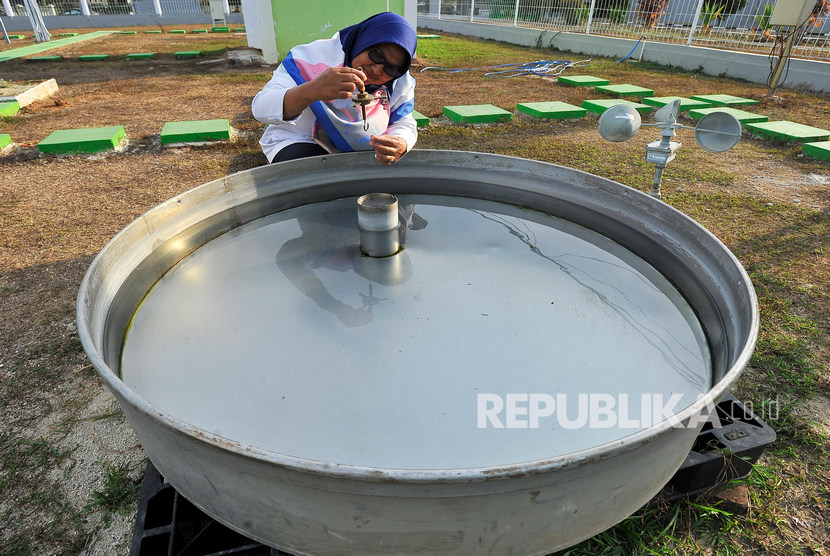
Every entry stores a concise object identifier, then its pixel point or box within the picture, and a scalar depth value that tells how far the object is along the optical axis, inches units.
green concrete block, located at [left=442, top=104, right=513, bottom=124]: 228.8
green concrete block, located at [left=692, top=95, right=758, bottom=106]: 264.5
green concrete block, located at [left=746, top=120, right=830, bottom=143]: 206.7
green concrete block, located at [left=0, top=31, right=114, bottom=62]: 454.3
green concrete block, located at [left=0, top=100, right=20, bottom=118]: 232.2
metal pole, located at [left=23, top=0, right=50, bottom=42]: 574.6
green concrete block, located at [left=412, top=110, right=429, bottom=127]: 216.2
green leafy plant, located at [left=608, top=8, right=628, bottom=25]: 499.8
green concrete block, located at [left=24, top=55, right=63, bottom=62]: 442.0
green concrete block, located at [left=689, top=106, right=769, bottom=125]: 230.1
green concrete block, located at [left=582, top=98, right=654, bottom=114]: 241.5
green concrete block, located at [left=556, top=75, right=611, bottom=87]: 320.8
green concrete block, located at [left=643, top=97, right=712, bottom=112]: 253.1
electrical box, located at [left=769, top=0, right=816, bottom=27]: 268.8
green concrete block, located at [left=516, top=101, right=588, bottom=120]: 240.7
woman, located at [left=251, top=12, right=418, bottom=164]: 80.2
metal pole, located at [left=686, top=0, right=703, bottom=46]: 410.0
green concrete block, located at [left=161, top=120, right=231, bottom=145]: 195.0
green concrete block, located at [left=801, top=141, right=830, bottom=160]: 187.0
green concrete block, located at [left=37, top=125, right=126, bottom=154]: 182.1
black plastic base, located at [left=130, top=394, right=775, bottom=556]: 53.4
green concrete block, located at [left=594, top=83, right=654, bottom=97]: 289.3
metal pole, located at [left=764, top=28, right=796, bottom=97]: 302.8
